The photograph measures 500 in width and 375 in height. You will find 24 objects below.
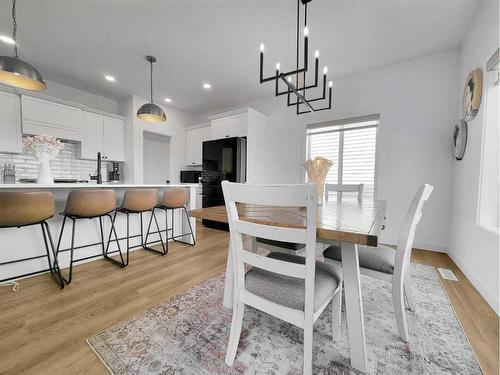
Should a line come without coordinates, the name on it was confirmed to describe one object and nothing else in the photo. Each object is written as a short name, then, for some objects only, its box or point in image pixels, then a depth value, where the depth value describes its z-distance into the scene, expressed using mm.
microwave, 5090
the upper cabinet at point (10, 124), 3039
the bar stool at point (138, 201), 2293
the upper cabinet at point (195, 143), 4911
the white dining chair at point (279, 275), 734
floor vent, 1977
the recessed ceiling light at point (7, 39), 2506
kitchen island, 1799
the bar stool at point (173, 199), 2643
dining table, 756
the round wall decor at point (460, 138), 2244
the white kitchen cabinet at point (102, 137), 3865
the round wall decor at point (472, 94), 1920
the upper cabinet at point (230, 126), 3896
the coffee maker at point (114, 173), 4312
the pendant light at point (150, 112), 2949
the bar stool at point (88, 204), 1865
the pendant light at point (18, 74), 1756
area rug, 1002
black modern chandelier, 1344
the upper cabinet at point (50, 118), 3232
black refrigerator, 3893
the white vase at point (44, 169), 2059
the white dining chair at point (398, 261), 1081
